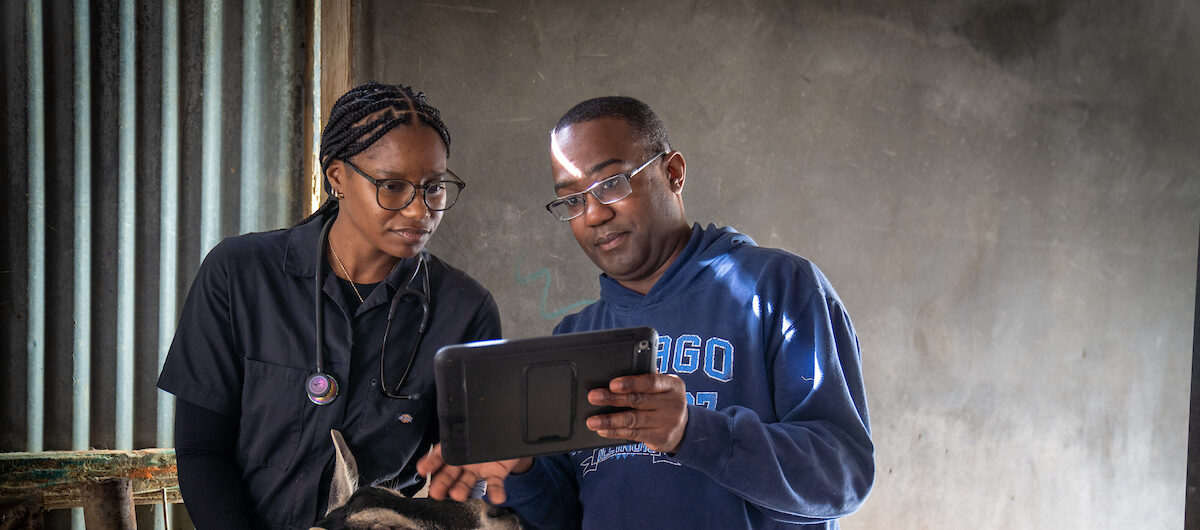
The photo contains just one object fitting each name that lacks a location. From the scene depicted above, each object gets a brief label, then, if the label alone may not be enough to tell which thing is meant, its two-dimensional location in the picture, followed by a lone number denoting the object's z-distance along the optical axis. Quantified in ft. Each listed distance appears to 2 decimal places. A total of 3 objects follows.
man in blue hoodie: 4.49
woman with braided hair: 6.00
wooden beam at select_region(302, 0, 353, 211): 8.31
